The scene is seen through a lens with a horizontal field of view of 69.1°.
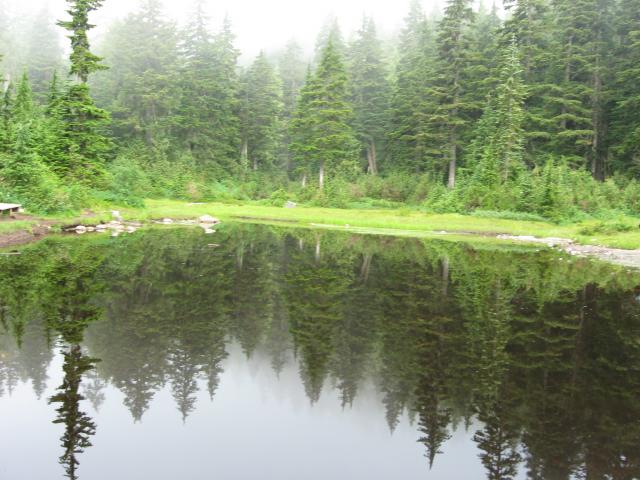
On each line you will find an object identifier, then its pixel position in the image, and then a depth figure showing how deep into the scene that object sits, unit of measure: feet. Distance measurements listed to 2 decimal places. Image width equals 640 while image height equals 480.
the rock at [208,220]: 135.31
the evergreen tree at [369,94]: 230.07
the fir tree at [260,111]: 230.89
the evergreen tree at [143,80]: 207.41
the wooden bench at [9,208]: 83.60
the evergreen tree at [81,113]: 124.67
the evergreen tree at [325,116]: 184.14
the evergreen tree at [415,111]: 192.13
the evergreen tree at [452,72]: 181.37
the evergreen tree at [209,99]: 211.61
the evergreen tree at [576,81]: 169.68
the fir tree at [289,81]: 265.54
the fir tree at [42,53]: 260.07
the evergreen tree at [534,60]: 178.19
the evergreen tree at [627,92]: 157.38
